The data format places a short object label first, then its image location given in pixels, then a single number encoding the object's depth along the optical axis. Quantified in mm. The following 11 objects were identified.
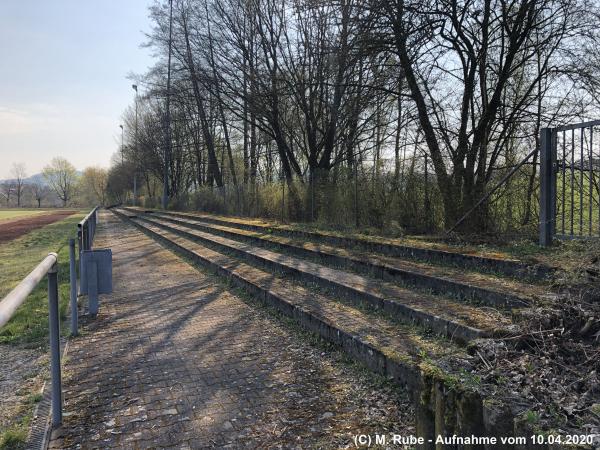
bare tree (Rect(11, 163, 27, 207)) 122962
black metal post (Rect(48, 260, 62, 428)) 3318
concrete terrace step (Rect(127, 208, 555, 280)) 5301
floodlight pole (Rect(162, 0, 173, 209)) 20788
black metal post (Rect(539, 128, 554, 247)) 6586
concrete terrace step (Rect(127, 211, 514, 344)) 3953
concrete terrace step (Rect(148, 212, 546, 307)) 4621
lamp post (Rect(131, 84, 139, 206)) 44875
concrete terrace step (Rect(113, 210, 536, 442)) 2125
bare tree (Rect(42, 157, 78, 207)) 121188
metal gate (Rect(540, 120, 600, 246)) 6039
